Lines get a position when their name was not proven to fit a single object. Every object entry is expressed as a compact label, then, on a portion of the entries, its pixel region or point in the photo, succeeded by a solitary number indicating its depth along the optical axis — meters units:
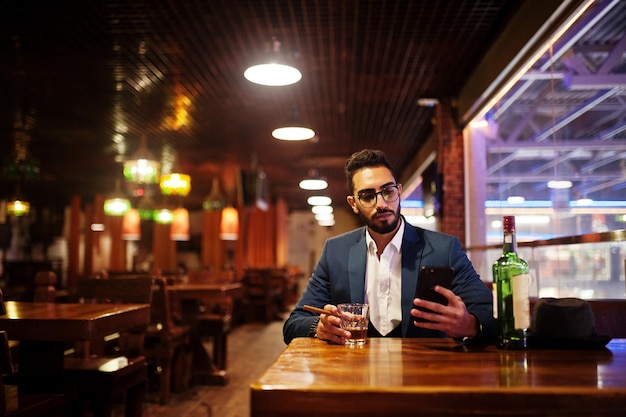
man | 1.99
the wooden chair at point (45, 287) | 3.78
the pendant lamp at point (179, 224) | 13.74
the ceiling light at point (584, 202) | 3.49
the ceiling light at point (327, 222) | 20.51
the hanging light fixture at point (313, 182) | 9.80
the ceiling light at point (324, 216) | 17.70
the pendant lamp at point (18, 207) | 10.59
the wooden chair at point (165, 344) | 4.81
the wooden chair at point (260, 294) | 12.42
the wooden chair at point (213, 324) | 5.63
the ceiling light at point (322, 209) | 15.99
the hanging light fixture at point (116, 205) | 11.62
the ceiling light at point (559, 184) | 3.88
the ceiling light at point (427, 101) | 6.93
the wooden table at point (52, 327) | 2.49
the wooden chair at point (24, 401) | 2.03
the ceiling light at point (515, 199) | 5.06
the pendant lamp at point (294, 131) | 5.27
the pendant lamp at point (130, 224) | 13.48
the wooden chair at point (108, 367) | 3.02
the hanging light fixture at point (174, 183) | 9.62
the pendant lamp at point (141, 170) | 7.72
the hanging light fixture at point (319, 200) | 13.53
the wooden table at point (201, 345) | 5.31
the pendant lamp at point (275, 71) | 4.18
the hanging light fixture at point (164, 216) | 13.18
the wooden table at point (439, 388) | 1.04
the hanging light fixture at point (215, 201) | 13.23
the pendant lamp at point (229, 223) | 13.61
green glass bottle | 1.56
